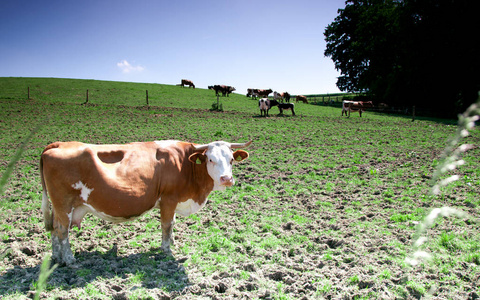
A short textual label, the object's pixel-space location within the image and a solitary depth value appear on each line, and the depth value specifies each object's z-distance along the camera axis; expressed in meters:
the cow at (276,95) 39.34
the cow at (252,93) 41.73
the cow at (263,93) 41.59
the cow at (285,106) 26.17
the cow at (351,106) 27.31
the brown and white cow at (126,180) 4.31
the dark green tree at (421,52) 27.98
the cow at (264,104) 24.94
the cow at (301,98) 41.20
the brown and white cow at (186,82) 51.88
